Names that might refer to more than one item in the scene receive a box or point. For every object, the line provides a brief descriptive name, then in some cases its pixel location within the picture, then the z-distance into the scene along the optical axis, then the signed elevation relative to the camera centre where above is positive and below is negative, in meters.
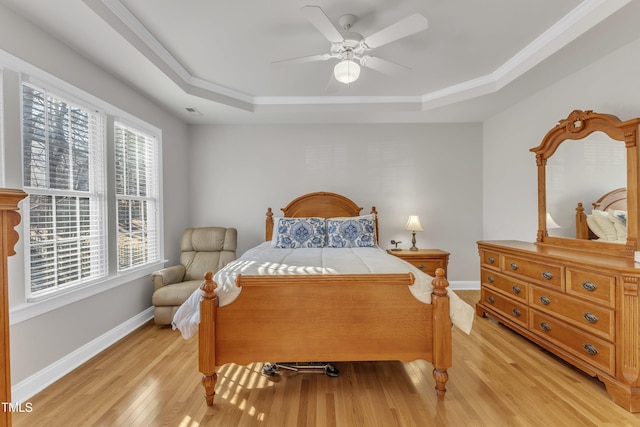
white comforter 1.96 -0.42
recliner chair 3.58 -0.50
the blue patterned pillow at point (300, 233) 3.51 -0.25
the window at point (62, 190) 2.10 +0.20
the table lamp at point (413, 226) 4.03 -0.20
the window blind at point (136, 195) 3.05 +0.20
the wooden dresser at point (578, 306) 1.85 -0.73
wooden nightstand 3.83 -0.61
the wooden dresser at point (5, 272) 1.06 -0.20
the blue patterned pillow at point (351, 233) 3.56 -0.25
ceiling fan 1.83 +1.17
